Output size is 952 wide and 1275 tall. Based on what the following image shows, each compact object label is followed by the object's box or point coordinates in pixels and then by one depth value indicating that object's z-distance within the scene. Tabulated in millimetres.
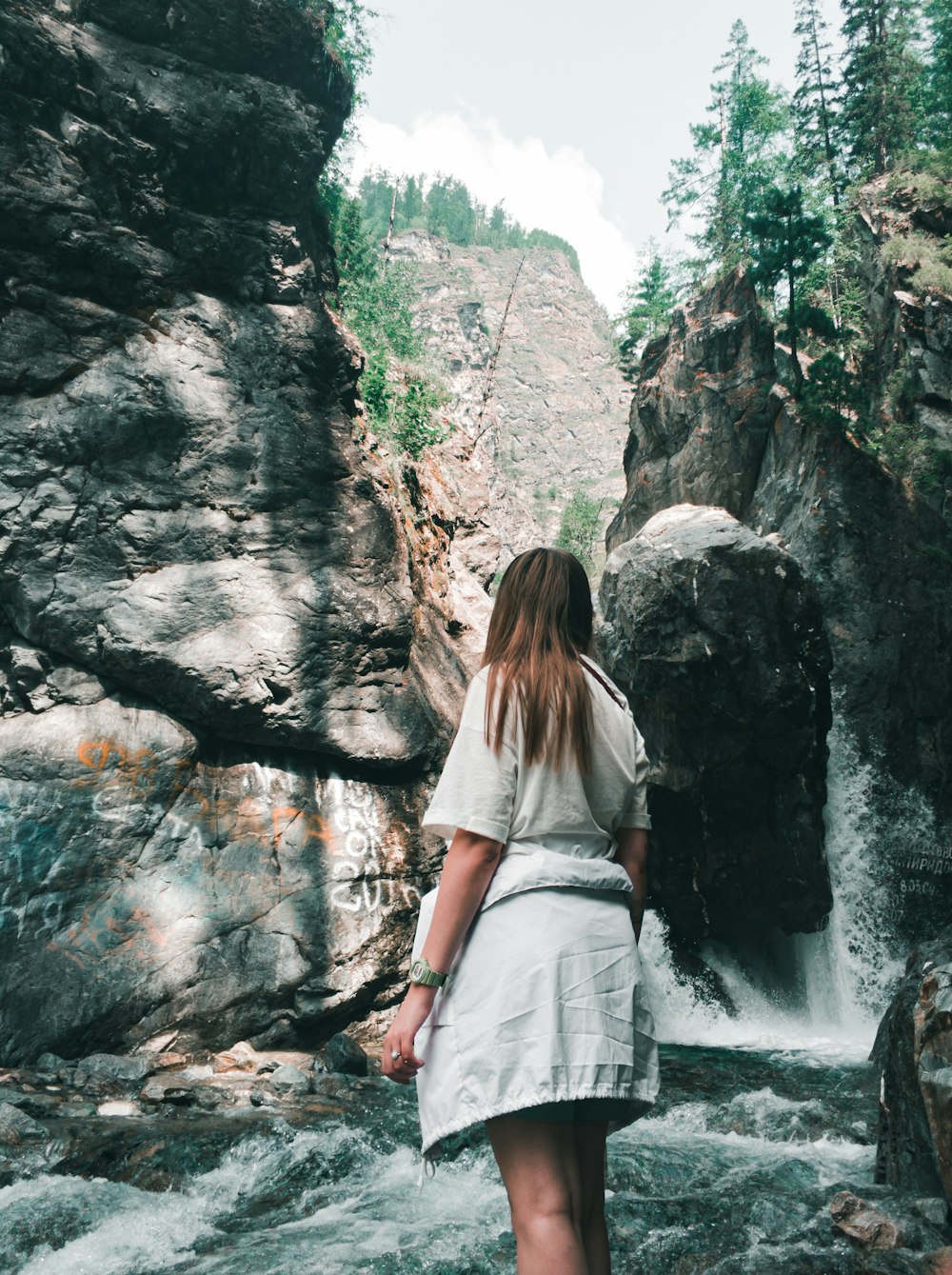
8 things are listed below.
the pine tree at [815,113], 24734
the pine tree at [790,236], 18812
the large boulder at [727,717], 11352
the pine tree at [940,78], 21891
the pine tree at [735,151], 24250
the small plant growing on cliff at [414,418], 14422
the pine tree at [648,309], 28312
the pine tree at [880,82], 22734
